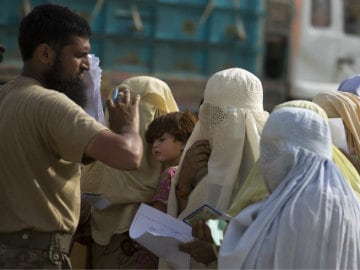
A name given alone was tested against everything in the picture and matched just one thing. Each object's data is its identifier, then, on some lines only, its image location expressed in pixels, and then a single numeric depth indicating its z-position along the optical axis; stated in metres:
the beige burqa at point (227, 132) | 7.22
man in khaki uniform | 6.11
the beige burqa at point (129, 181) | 8.43
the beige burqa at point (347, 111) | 8.25
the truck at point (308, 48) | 21.91
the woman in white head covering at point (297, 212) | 5.97
